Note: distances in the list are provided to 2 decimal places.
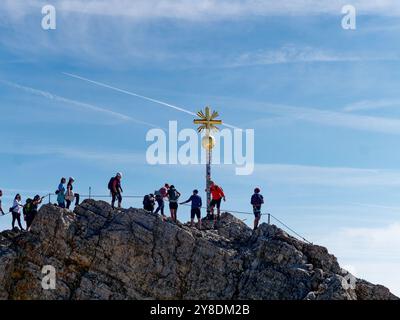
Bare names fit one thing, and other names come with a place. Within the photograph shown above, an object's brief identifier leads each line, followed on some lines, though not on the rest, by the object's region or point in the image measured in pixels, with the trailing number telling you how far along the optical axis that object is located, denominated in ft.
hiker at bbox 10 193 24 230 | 137.28
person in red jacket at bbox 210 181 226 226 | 142.61
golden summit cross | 162.50
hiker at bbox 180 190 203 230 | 136.05
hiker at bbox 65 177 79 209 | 139.51
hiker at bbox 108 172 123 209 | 139.23
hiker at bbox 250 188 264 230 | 139.03
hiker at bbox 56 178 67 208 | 139.95
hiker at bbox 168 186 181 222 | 139.23
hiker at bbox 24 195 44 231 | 139.64
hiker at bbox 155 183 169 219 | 140.87
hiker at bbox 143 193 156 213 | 145.18
